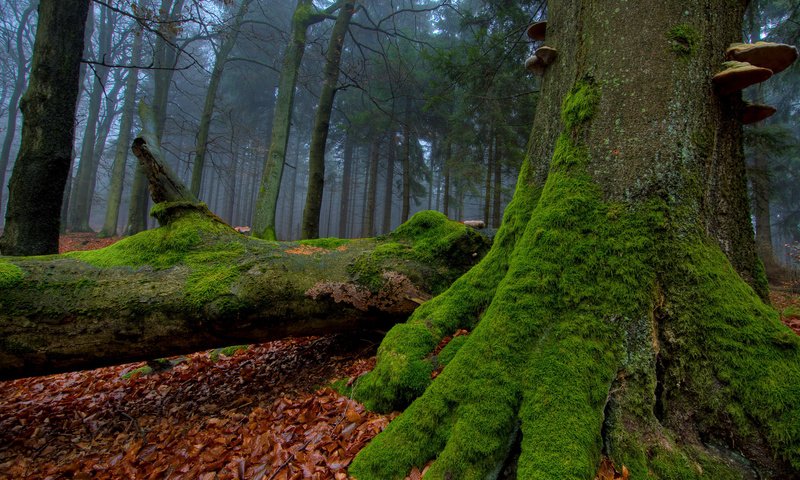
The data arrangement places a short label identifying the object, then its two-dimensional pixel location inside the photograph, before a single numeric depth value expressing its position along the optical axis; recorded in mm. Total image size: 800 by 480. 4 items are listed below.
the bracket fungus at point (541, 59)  3102
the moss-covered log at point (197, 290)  2896
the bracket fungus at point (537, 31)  3524
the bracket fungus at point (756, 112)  2453
